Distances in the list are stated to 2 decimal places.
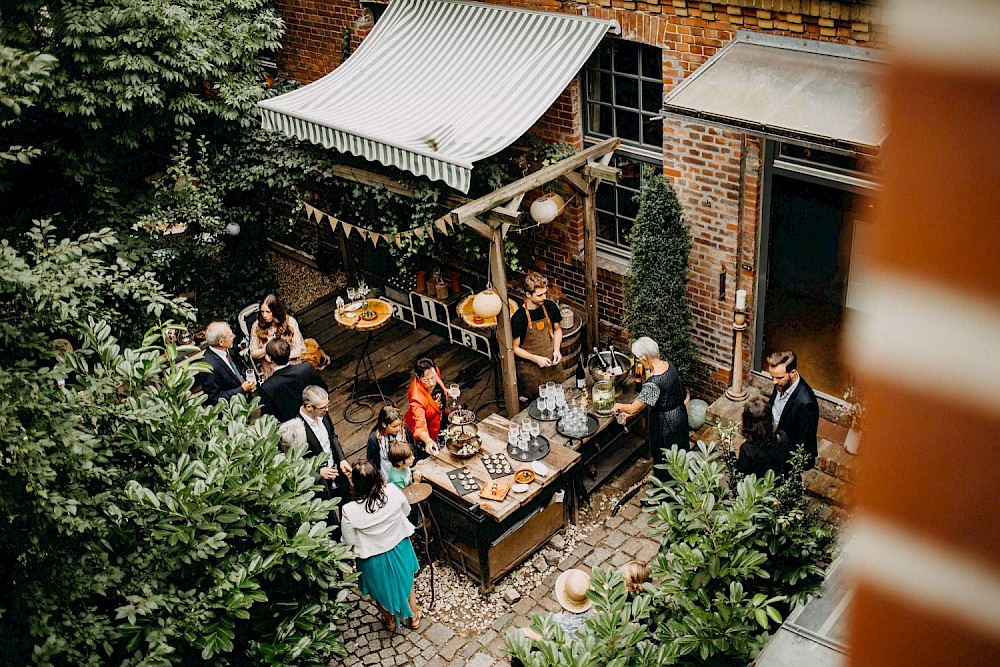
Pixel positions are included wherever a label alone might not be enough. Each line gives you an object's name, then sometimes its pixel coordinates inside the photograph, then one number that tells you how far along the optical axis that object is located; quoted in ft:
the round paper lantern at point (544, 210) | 27.14
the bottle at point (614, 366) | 27.63
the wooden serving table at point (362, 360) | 31.63
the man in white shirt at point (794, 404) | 21.09
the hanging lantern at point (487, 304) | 25.98
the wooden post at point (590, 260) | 28.12
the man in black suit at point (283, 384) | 25.48
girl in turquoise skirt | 20.89
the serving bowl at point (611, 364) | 26.71
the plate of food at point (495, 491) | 23.29
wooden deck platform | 31.09
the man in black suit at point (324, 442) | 22.77
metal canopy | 20.70
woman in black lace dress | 23.16
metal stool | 22.77
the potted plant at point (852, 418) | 22.94
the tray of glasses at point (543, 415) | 26.50
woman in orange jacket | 25.12
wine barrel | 29.14
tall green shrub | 25.67
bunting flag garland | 26.32
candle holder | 26.02
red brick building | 23.34
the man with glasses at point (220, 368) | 25.84
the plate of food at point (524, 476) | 23.82
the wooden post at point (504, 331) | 26.00
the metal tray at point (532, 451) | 24.84
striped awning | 26.11
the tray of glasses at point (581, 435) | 25.73
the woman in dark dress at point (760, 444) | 20.17
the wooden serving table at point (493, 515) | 23.31
